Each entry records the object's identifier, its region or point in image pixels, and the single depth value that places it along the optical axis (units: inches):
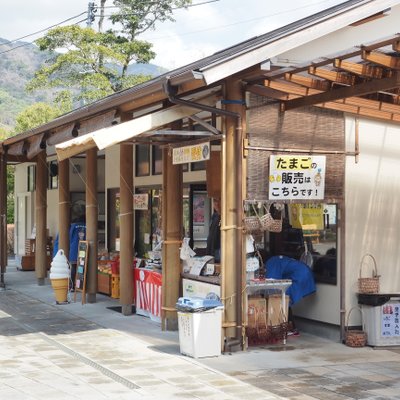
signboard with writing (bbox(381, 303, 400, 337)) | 390.3
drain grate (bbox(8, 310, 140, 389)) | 301.3
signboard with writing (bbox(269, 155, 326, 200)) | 379.9
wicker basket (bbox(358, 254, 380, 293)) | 395.2
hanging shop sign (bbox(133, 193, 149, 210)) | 572.7
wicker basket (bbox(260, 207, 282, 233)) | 373.4
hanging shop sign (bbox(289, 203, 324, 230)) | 409.7
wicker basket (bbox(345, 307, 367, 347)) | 386.6
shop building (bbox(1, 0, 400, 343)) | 329.7
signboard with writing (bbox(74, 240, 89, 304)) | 541.3
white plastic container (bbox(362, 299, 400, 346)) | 388.8
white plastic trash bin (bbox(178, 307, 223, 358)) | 350.6
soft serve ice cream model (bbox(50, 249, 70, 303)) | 532.6
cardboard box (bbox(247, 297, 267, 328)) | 386.0
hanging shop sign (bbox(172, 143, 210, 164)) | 377.1
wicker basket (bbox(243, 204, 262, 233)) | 368.5
